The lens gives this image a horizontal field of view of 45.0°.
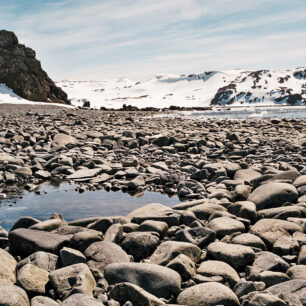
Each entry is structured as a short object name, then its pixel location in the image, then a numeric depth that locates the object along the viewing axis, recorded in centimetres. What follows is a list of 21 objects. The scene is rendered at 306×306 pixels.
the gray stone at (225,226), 520
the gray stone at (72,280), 359
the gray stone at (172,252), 440
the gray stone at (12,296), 312
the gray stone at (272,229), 491
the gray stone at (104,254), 434
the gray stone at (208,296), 342
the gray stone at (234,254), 432
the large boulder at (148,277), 369
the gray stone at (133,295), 337
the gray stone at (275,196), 645
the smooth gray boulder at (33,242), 461
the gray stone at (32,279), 363
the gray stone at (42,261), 412
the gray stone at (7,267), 378
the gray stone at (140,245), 477
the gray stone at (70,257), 429
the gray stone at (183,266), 399
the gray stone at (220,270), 391
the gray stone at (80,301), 312
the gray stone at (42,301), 335
